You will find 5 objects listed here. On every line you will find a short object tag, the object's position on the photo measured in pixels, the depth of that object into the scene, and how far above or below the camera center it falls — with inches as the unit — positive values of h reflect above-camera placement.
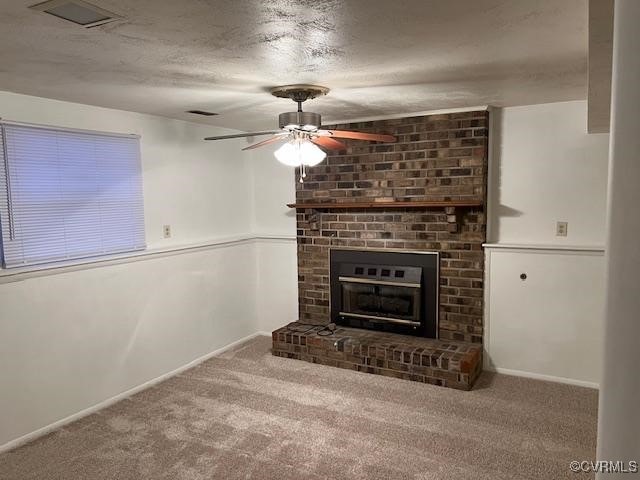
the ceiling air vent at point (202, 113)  141.9 +26.5
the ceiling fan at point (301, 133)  110.0 +15.7
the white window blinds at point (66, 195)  112.8 +1.4
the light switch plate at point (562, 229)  143.4 -10.5
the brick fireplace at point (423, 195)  150.0 +0.7
